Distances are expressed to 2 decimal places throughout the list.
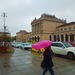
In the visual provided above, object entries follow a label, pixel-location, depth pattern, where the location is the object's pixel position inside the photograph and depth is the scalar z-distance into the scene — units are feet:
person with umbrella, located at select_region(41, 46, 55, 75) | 11.88
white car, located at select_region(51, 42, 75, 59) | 27.87
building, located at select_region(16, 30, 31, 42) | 397.39
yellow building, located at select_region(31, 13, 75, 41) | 181.08
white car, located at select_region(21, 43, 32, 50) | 66.16
